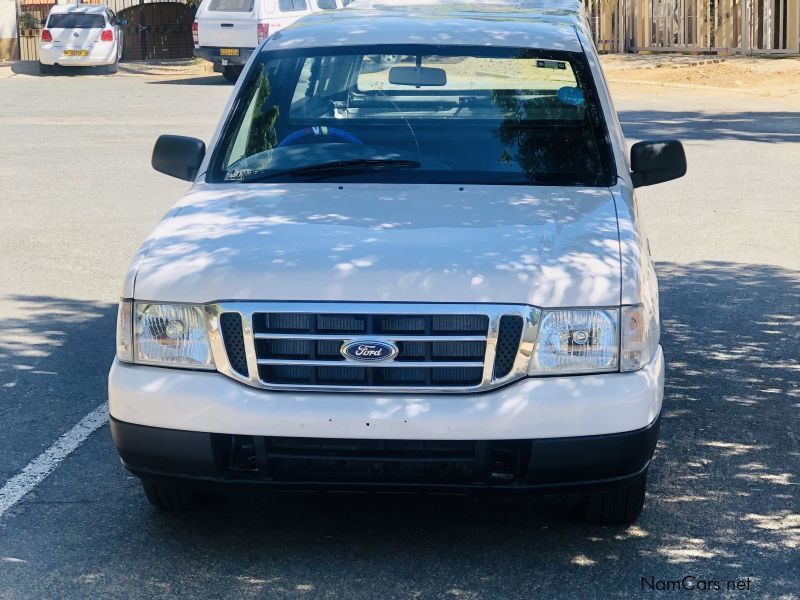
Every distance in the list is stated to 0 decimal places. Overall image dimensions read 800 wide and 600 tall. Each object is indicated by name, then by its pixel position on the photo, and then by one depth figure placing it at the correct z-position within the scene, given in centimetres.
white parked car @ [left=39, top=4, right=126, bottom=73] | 3481
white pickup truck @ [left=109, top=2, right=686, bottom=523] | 434
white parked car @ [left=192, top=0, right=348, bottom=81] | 2861
